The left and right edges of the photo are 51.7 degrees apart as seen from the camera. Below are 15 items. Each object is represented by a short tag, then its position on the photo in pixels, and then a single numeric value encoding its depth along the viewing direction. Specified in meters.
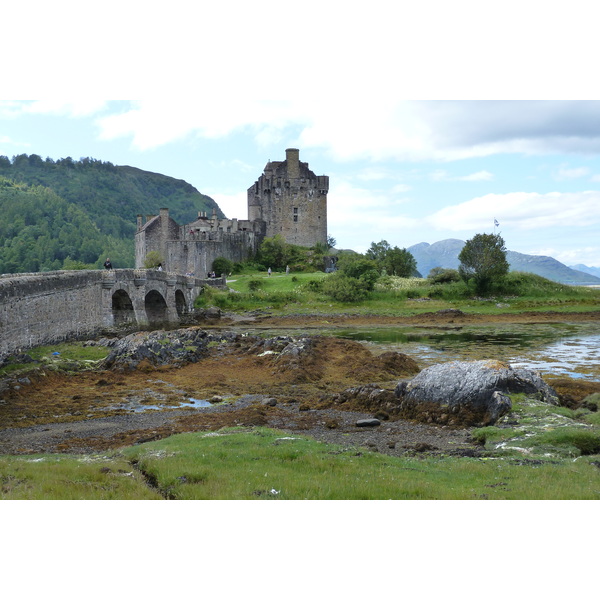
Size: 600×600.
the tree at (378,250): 83.64
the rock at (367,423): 17.55
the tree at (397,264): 80.38
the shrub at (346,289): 63.44
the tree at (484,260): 67.00
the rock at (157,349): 28.88
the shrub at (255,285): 67.06
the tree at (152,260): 72.38
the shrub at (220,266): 75.44
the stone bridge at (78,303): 27.92
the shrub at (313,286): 66.56
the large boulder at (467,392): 17.31
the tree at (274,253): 81.81
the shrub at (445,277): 71.25
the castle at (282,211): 83.19
